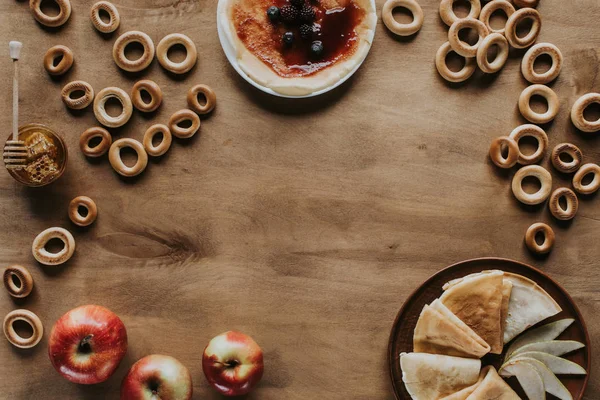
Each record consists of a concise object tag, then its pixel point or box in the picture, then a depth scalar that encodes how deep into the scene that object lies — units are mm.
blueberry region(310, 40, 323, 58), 1076
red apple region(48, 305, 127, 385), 1035
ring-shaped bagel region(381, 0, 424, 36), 1084
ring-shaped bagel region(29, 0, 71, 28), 1083
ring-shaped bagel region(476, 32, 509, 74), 1075
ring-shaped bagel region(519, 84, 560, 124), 1083
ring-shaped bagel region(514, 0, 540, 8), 1086
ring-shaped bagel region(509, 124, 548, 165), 1082
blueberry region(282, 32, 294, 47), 1076
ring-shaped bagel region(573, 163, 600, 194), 1085
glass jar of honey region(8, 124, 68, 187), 1054
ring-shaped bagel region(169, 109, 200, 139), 1081
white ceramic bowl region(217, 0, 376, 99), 1071
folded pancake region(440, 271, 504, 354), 1040
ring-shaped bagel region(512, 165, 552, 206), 1083
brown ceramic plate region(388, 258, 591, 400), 1058
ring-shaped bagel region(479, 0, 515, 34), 1089
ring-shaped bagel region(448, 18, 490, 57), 1081
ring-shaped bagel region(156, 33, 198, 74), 1084
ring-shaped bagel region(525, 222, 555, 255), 1081
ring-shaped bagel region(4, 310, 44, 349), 1075
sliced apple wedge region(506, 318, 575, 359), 1063
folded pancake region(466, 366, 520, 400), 1032
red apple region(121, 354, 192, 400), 1042
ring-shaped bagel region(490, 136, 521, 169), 1071
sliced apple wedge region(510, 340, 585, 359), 1057
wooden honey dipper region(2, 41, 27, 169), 1039
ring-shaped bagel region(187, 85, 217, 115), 1082
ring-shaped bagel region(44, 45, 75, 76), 1081
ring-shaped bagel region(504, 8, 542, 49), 1081
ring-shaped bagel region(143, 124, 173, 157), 1082
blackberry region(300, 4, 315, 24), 1076
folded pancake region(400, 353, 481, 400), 1041
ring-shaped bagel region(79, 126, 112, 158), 1081
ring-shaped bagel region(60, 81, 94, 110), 1080
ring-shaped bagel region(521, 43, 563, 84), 1084
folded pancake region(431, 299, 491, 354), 1038
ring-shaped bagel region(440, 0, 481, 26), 1087
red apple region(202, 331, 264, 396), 1041
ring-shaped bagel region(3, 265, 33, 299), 1077
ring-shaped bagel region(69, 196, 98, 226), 1081
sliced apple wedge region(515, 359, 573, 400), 1038
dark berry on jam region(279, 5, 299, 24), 1076
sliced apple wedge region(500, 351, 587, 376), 1047
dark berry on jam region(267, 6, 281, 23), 1076
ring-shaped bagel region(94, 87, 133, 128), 1083
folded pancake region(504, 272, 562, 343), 1052
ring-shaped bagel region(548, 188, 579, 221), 1084
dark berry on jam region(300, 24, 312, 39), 1077
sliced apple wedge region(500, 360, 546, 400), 1030
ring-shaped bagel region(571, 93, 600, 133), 1083
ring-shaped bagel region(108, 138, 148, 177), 1081
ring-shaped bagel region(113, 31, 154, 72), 1083
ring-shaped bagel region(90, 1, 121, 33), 1083
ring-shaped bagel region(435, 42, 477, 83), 1085
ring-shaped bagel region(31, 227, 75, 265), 1075
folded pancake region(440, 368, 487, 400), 1037
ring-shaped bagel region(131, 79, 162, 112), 1082
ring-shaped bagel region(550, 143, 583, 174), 1084
